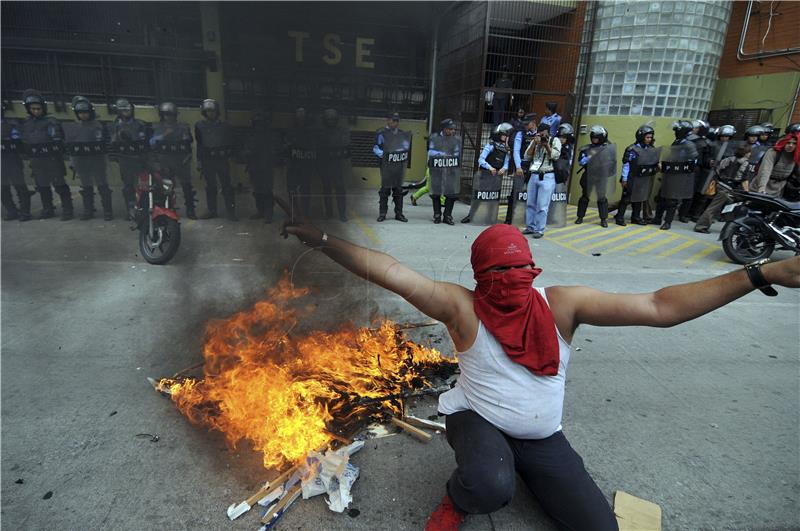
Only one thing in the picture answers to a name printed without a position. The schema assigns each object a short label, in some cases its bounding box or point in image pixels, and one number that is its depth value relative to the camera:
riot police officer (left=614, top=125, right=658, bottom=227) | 8.07
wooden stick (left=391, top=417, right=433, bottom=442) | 2.34
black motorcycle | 5.26
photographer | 7.20
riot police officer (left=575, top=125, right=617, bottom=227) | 8.22
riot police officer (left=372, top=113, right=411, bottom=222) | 6.41
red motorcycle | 4.19
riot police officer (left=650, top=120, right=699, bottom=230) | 7.75
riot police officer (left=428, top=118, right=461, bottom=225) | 7.66
